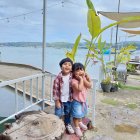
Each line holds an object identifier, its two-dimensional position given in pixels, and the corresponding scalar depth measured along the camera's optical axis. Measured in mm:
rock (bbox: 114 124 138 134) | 2052
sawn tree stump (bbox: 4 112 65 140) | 1352
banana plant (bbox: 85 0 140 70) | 1816
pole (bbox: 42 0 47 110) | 2097
